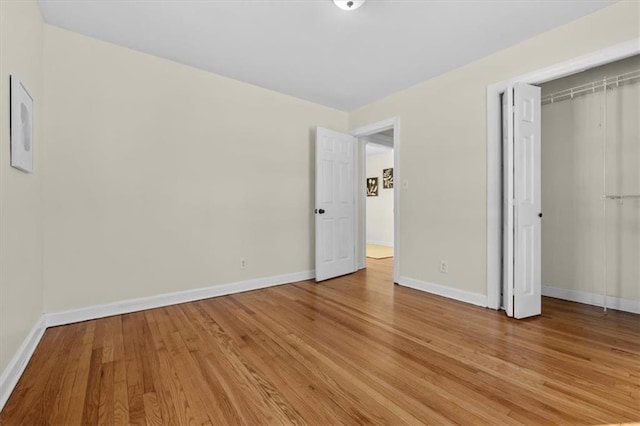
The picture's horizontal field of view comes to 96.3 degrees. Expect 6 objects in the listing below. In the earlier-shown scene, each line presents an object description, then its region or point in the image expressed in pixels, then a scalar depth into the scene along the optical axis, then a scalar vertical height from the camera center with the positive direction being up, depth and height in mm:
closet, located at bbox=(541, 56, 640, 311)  2705 +269
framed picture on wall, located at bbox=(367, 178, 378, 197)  7832 +713
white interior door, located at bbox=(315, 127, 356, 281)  3949 +129
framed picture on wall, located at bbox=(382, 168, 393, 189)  7418 +902
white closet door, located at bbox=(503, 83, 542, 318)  2580 +102
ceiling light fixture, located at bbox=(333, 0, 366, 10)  2084 +1538
